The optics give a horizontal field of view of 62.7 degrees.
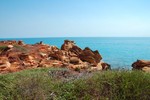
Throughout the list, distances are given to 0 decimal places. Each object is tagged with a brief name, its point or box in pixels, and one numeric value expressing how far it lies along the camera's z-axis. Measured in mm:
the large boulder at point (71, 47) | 10534
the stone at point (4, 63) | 7319
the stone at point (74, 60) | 9095
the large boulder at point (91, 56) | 9741
